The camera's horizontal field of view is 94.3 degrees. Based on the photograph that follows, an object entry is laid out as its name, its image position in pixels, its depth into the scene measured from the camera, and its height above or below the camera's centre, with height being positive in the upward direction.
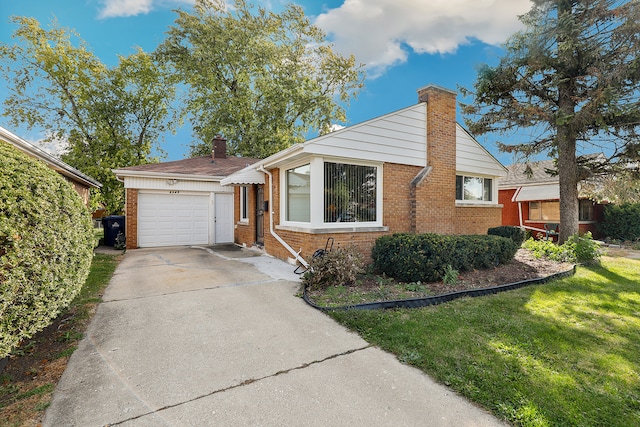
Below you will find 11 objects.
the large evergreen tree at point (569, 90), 8.45 +4.06
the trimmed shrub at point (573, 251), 8.47 -1.06
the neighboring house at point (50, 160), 6.73 +1.57
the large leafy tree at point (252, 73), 20.39 +10.34
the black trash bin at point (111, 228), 12.82 -0.56
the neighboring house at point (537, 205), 15.50 +0.58
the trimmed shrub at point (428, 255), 6.06 -0.86
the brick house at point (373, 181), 7.11 +0.94
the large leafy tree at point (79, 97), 17.25 +7.27
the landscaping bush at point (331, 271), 5.76 -1.09
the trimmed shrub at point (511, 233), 9.63 -0.59
